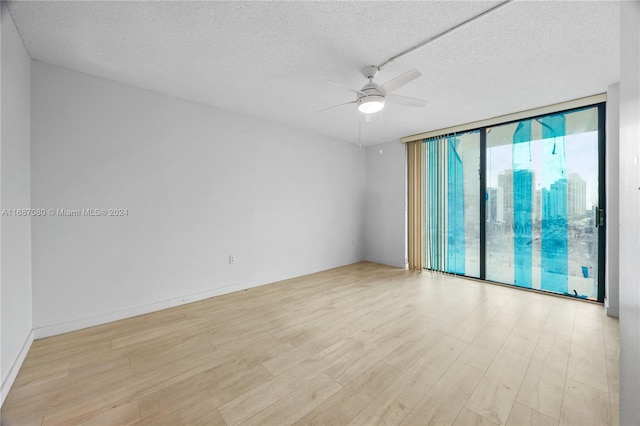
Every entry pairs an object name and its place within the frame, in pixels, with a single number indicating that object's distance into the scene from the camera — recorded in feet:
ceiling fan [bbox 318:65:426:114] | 7.78
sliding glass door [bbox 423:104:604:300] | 10.80
